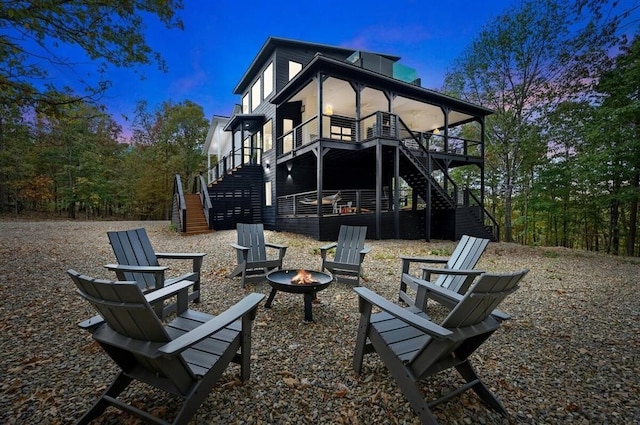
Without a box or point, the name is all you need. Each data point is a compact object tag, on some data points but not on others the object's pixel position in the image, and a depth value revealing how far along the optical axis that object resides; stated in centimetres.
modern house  1138
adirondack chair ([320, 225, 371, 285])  514
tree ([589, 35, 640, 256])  1001
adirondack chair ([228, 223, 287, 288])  496
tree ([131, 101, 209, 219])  2453
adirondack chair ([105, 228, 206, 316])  331
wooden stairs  1244
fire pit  351
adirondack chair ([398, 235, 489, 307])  370
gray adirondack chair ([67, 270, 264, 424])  160
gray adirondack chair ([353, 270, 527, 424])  183
